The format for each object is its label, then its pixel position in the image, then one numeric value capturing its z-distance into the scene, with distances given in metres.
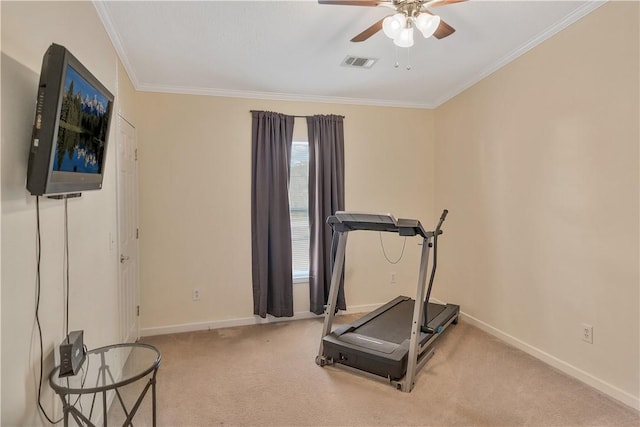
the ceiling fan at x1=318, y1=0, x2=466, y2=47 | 1.81
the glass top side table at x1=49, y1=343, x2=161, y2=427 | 1.29
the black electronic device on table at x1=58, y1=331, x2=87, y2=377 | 1.38
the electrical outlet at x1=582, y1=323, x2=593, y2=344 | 2.42
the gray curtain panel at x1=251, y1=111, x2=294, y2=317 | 3.69
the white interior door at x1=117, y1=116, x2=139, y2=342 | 2.73
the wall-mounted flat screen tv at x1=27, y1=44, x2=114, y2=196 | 1.16
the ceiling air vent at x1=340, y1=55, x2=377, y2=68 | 2.95
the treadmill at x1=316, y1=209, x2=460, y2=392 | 2.51
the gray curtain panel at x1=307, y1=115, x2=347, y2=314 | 3.85
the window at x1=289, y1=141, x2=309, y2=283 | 3.91
